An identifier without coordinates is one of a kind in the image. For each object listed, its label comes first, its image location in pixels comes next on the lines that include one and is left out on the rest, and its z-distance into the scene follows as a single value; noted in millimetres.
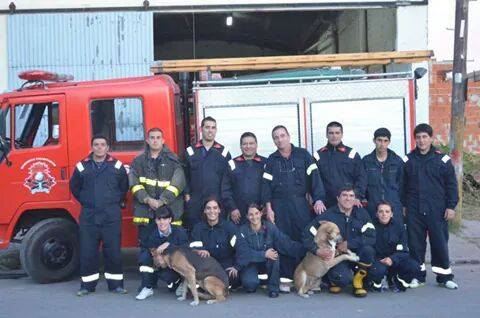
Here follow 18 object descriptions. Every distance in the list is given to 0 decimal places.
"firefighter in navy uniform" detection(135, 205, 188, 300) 6398
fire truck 6891
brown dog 6133
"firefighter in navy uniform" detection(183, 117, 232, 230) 6809
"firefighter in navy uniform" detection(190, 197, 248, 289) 6438
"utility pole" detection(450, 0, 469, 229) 9578
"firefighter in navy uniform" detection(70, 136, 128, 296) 6531
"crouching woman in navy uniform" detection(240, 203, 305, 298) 6398
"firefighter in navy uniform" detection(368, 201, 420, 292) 6465
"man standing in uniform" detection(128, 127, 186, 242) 6516
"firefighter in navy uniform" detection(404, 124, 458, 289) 6590
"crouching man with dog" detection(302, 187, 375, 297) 6316
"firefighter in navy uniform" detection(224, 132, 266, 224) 6805
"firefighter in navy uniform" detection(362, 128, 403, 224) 6746
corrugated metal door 11672
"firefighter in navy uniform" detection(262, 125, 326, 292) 6723
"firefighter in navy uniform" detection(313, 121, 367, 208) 6855
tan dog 6273
